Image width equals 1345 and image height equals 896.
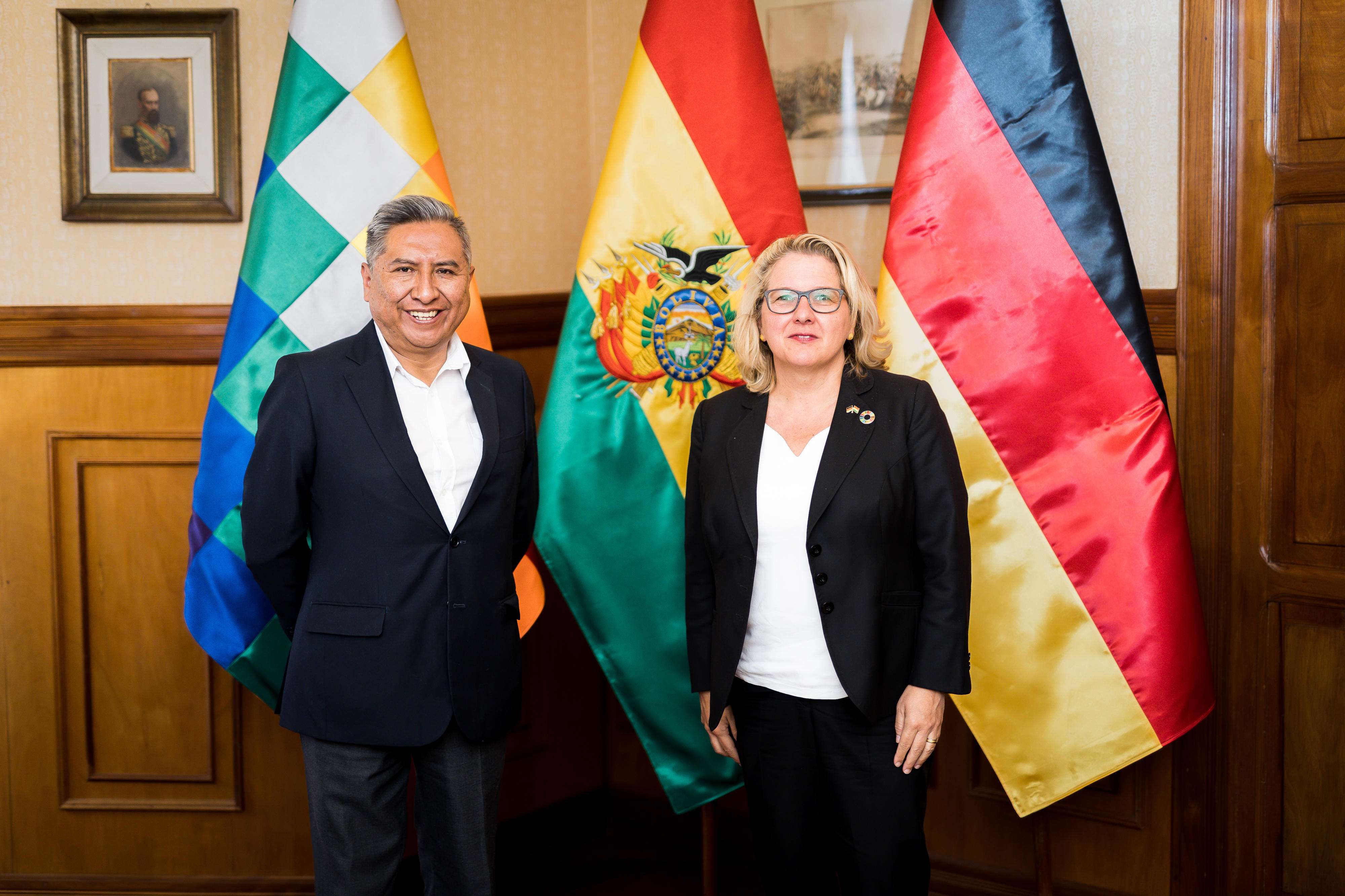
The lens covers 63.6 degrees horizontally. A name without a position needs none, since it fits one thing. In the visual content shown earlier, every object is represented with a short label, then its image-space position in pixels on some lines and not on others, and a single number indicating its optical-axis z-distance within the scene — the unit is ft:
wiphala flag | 6.77
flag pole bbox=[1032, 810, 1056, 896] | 6.99
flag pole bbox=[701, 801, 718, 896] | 7.50
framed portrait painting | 7.75
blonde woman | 5.47
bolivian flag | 7.11
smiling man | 5.47
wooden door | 6.89
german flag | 6.48
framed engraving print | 8.18
